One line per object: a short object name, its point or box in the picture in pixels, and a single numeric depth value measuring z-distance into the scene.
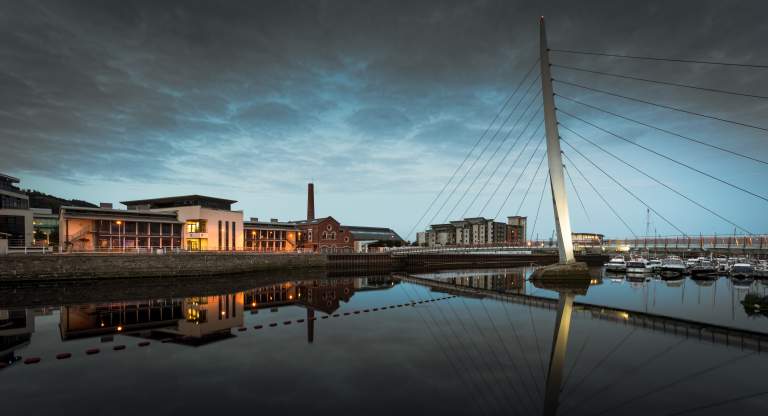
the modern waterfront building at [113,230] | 59.28
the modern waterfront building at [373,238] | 103.12
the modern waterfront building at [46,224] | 84.56
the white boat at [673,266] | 58.91
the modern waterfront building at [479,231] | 170.25
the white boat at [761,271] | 51.09
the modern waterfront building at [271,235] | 85.44
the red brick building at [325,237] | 85.75
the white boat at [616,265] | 64.62
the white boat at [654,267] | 65.39
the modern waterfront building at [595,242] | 96.19
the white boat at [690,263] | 65.28
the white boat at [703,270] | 57.22
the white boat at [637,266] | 60.12
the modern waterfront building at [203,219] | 70.19
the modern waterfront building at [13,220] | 57.81
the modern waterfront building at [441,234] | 181.25
